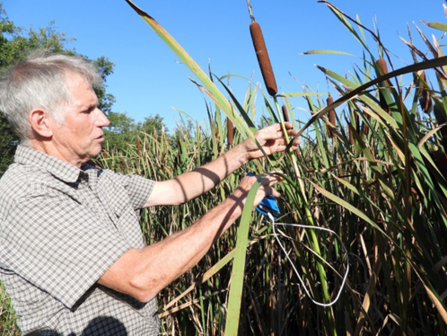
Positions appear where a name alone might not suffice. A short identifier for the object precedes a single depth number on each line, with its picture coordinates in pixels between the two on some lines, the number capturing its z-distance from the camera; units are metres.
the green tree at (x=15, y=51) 21.63
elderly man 1.49
